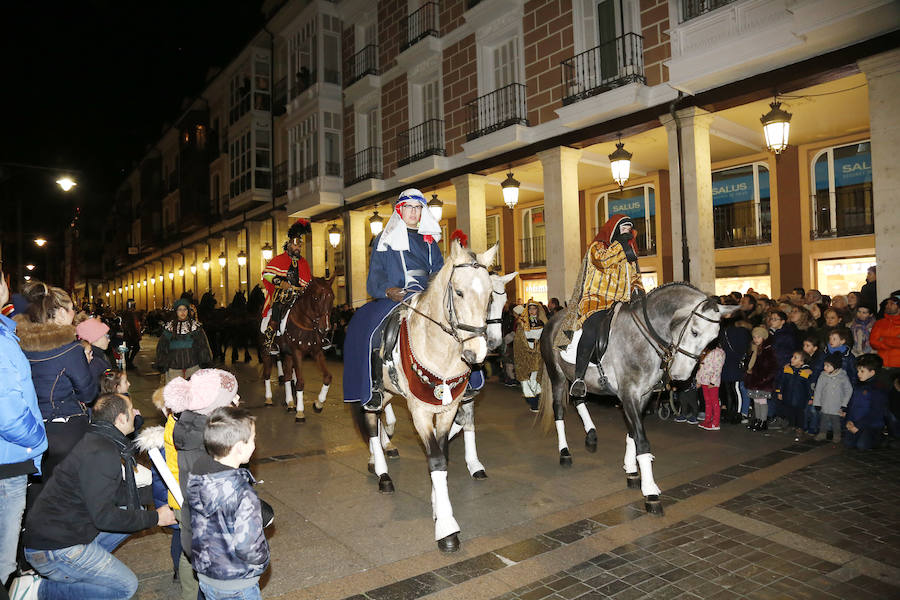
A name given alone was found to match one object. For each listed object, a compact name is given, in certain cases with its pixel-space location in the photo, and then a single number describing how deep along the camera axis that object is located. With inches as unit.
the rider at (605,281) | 234.2
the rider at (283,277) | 394.9
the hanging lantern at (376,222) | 686.0
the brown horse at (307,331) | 371.9
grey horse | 194.9
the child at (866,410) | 260.1
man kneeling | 111.7
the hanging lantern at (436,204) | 555.5
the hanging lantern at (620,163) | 451.8
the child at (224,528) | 97.0
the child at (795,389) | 297.1
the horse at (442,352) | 161.8
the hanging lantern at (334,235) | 764.6
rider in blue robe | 210.2
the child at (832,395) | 274.8
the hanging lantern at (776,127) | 358.0
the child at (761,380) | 310.5
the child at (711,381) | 317.4
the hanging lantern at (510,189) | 535.5
